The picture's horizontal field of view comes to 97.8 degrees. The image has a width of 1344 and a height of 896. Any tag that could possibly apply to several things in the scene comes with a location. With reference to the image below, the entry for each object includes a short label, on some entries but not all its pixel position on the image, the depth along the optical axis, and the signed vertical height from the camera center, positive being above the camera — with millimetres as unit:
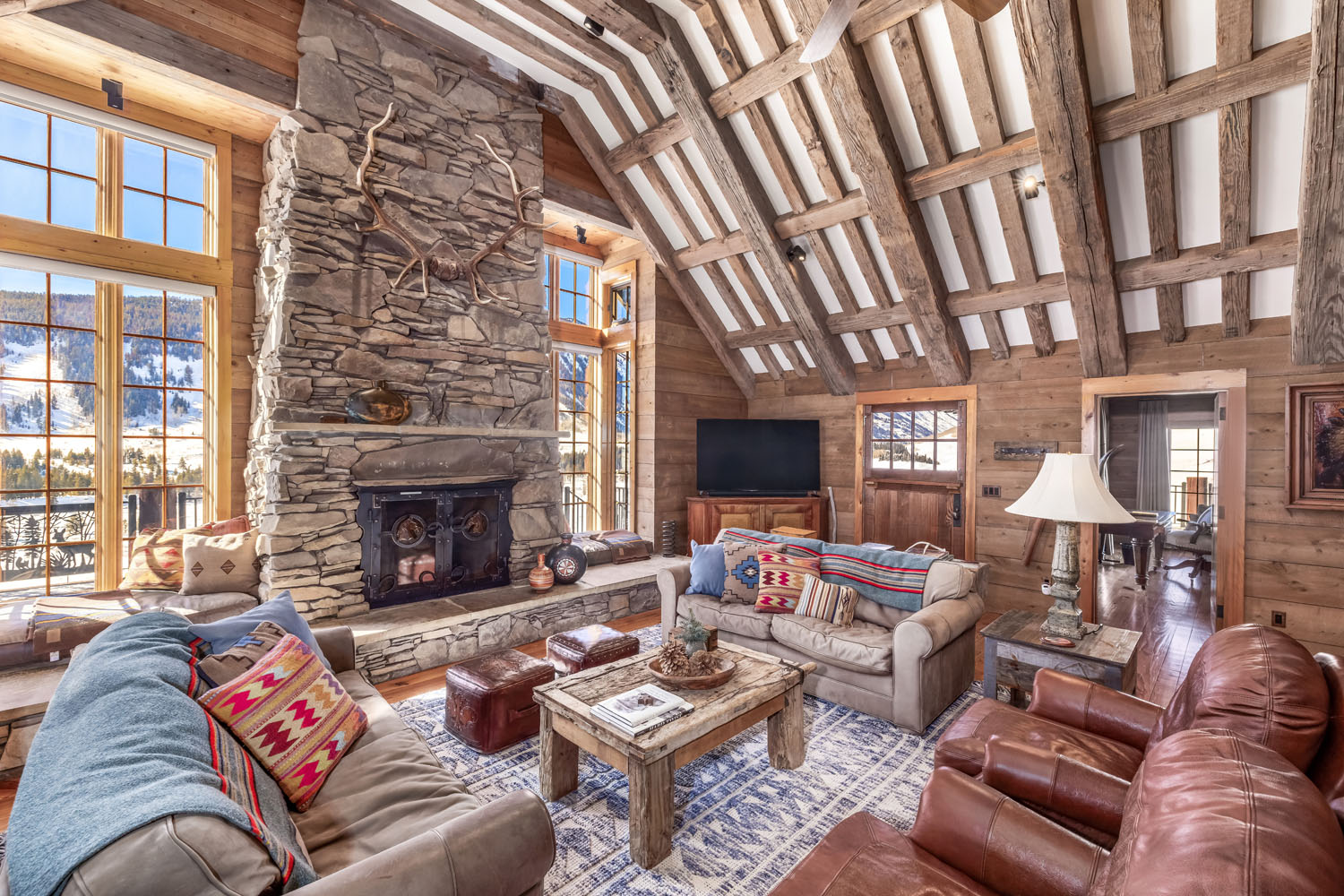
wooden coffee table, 2014 -1075
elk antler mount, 3818 +1398
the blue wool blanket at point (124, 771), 893 -594
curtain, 8000 -104
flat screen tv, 6270 -129
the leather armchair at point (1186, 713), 1266 -684
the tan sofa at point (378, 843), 866 -862
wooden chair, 6245 -999
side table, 2586 -955
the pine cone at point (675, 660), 2467 -912
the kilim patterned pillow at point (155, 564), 3520 -737
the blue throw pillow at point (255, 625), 1952 -647
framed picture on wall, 3758 +35
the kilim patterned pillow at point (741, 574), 3781 -833
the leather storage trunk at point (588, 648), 3074 -1090
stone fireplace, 3670 +913
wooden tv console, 5984 -691
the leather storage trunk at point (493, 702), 2723 -1215
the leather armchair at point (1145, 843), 749 -595
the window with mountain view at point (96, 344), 3484 +623
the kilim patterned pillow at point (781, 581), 3605 -834
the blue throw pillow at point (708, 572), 3912 -838
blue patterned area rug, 2004 -1449
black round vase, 4629 -927
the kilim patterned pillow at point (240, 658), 1737 -672
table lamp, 2713 -279
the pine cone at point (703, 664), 2480 -931
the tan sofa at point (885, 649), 2898 -1092
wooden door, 5402 -258
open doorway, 4121 -700
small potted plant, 2584 -841
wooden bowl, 2414 -971
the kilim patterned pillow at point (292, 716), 1650 -833
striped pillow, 3439 -920
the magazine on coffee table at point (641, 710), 2107 -992
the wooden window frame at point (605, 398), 6258 +524
